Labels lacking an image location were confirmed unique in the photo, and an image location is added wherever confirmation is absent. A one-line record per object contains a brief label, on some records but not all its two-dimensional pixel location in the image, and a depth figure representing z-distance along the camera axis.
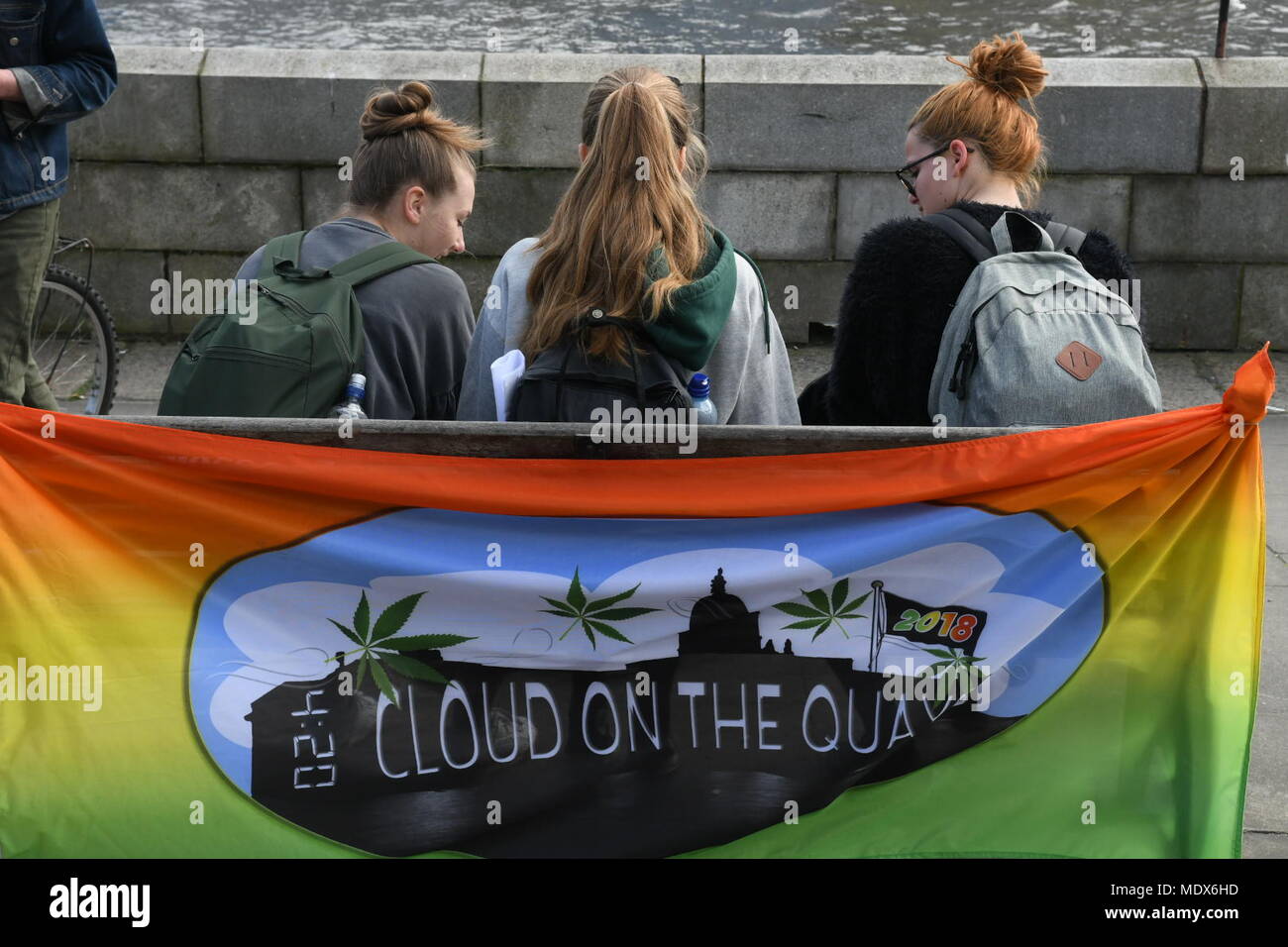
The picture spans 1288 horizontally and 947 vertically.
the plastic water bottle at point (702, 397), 3.31
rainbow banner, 2.99
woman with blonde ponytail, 3.20
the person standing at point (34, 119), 4.84
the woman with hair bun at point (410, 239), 3.46
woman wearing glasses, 3.41
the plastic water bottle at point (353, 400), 3.27
